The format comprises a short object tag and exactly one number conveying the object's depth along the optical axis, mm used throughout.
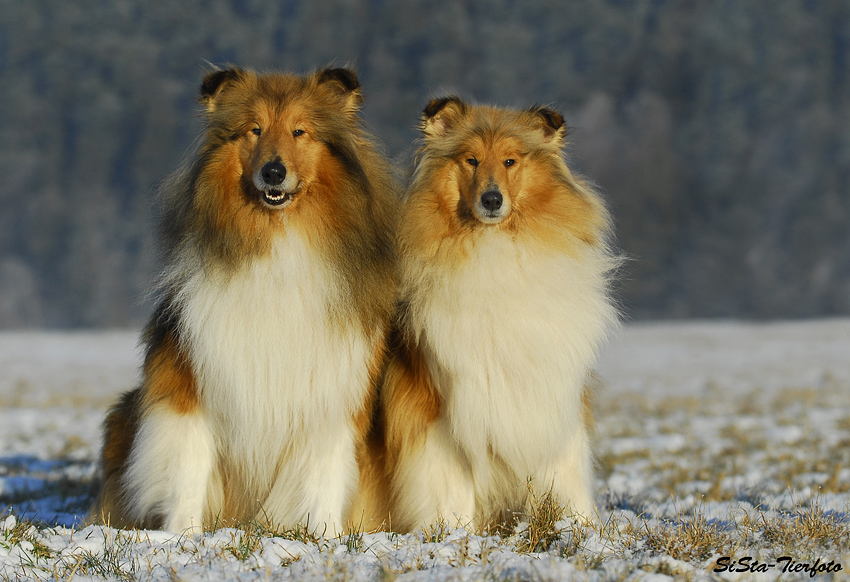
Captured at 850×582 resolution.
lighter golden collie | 8078
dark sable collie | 7812
